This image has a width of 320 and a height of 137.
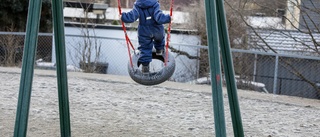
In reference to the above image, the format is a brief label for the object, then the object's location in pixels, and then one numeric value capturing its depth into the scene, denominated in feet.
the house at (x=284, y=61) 47.55
